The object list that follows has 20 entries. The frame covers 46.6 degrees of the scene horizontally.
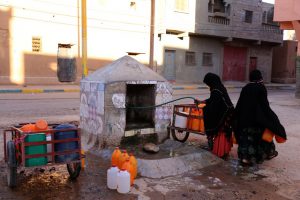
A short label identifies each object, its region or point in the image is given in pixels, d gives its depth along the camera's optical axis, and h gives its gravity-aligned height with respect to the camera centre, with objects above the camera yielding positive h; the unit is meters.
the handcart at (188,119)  6.25 -0.96
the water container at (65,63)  14.54 +0.08
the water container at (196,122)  6.21 -0.99
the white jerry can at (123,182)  4.24 -1.42
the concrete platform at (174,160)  4.99 -1.42
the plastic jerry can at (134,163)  4.62 -1.30
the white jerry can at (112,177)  4.30 -1.38
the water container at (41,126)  4.22 -0.75
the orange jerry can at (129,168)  4.50 -1.32
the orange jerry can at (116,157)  4.70 -1.23
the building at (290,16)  17.26 +2.71
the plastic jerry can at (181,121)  6.46 -1.01
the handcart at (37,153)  4.00 -1.03
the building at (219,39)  23.66 +2.20
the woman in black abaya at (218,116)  5.75 -0.80
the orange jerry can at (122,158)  4.60 -1.22
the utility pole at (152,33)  22.03 +2.13
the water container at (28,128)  4.22 -0.78
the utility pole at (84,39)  10.20 +0.76
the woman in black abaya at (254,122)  5.41 -0.84
